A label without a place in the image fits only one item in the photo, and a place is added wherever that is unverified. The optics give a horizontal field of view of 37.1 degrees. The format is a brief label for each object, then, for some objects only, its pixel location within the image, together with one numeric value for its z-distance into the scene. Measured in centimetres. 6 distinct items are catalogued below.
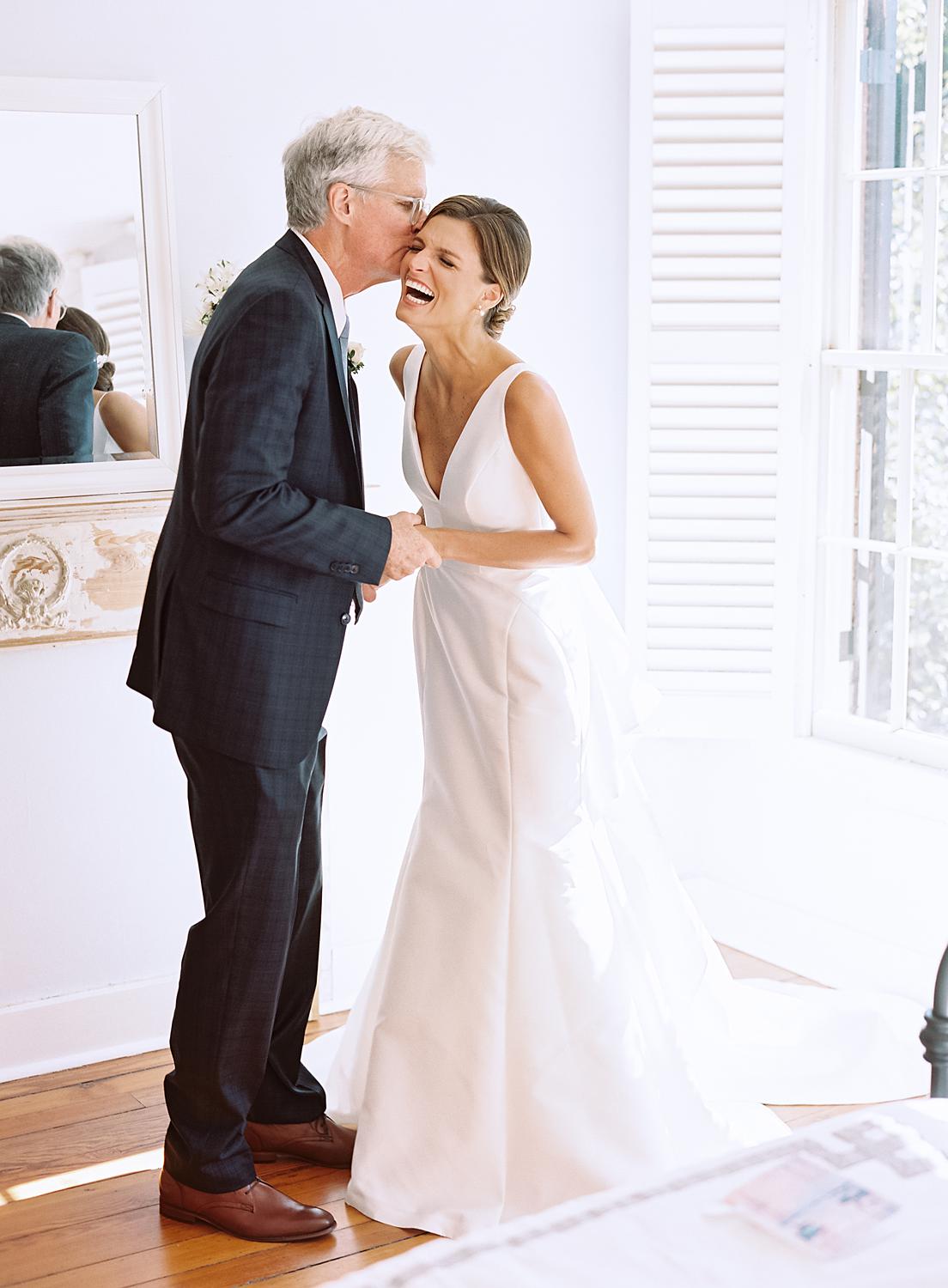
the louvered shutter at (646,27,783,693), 345
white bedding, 115
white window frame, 334
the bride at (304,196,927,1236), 250
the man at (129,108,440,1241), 228
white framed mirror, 289
